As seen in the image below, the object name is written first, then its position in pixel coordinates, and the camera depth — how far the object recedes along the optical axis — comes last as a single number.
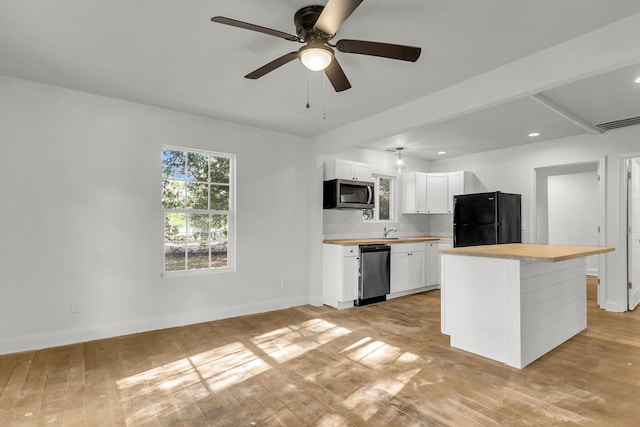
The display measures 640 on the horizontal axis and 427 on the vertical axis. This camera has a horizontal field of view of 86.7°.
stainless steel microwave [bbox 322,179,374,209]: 5.01
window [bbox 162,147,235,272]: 4.00
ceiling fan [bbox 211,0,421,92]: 1.84
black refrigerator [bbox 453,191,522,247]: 5.20
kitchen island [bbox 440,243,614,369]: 2.83
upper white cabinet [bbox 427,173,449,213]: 6.37
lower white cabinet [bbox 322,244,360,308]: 4.72
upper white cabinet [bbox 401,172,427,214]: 6.38
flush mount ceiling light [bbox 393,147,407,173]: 5.07
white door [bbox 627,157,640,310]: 4.64
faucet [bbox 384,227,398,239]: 6.16
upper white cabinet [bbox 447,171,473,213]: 6.17
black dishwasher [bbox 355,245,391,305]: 4.87
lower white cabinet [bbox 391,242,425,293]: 5.31
